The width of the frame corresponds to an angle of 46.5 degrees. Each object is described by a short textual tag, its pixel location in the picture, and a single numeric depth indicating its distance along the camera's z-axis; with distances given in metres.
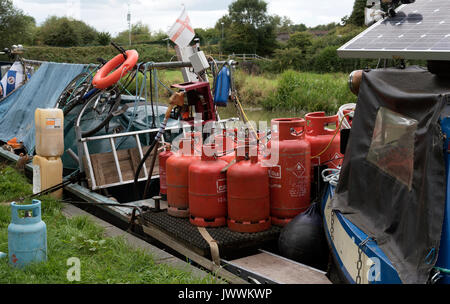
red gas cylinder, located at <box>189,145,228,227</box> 5.61
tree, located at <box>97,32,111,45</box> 62.19
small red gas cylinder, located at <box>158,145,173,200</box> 6.94
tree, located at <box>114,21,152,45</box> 71.39
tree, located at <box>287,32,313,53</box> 54.09
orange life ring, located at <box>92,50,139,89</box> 8.45
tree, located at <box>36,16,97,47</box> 64.62
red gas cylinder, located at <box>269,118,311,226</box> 5.56
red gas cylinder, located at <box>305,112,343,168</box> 5.98
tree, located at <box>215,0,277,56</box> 70.00
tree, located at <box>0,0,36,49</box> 59.97
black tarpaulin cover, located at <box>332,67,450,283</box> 3.03
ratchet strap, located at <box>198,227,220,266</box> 5.21
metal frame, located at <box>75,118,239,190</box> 7.88
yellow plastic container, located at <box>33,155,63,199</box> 8.11
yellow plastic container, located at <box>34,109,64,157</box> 8.02
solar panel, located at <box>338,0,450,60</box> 3.80
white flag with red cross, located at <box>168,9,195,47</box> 8.54
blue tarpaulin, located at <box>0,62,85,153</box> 10.32
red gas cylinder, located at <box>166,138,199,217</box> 6.02
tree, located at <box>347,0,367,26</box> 53.29
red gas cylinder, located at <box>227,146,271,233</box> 5.45
